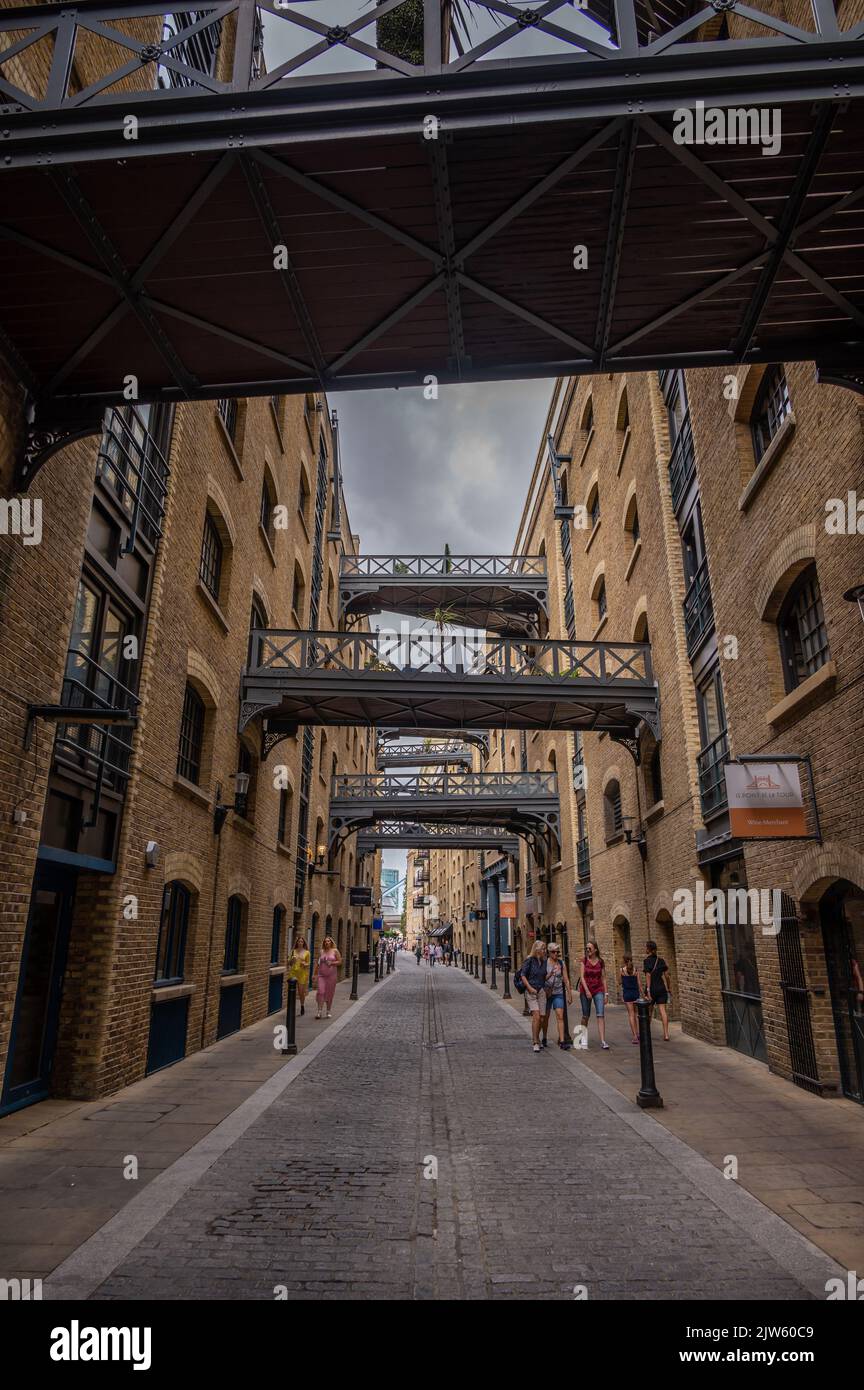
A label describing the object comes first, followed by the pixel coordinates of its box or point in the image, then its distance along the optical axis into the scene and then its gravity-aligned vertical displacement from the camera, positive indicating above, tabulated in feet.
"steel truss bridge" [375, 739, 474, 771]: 155.33 +34.57
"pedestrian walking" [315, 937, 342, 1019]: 48.83 -2.37
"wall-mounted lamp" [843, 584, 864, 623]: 20.53 +8.54
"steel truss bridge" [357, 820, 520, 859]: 98.53 +11.61
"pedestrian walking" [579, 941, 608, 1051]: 38.24 -2.26
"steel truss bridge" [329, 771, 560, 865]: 74.95 +12.27
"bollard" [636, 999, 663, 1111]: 24.79 -4.26
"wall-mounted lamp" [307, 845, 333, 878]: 68.50 +6.08
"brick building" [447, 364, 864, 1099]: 24.85 +10.40
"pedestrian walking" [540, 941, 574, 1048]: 37.60 -2.29
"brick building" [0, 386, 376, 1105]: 21.75 +6.10
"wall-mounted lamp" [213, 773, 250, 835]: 38.65 +6.31
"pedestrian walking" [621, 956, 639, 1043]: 37.45 -2.48
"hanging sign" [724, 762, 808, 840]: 25.13 +4.01
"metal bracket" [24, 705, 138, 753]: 19.63 +5.29
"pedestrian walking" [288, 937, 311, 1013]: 46.52 -1.68
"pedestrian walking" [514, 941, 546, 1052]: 37.83 -2.33
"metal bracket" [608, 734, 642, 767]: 50.65 +11.96
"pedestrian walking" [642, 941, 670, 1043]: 35.53 -1.84
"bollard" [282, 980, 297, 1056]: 35.04 -3.89
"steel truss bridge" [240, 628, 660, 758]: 46.98 +14.51
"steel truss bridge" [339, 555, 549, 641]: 83.61 +36.18
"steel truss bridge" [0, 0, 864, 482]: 13.96 +14.14
